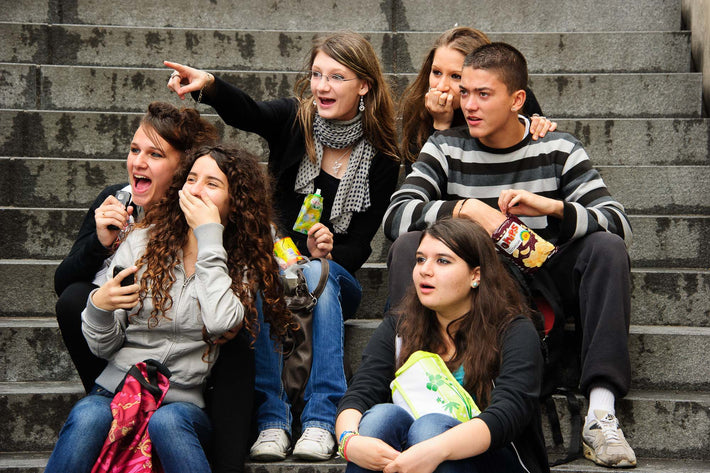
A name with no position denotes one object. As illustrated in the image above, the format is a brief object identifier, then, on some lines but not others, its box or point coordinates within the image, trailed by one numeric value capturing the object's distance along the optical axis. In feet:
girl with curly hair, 15.88
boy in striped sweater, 17.84
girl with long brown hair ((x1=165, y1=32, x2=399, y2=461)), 21.61
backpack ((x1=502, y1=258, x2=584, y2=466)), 18.30
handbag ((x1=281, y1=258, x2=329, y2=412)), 19.26
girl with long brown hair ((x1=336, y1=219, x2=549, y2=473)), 14.80
